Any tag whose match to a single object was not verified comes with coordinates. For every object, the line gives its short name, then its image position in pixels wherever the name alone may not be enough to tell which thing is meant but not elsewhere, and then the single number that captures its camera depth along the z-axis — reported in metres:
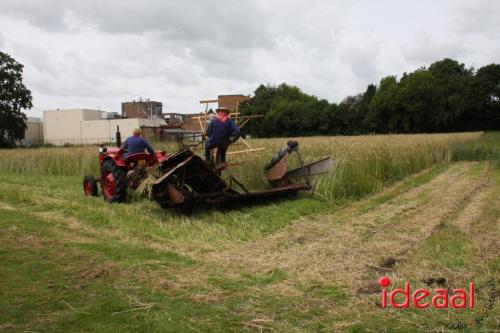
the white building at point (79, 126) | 66.99
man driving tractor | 9.47
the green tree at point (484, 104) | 55.34
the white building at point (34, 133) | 72.52
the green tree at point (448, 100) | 57.16
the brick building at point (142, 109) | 76.90
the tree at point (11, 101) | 51.08
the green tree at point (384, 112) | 65.19
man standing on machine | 8.57
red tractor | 9.22
